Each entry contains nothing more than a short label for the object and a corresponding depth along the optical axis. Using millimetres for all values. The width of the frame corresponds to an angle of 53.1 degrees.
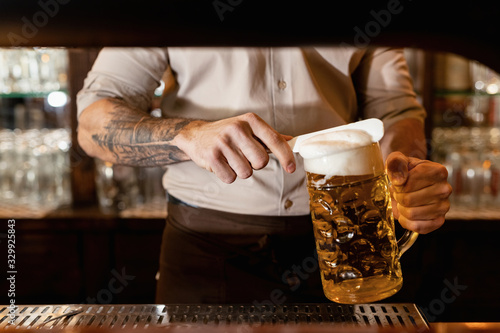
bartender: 1315
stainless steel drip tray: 843
